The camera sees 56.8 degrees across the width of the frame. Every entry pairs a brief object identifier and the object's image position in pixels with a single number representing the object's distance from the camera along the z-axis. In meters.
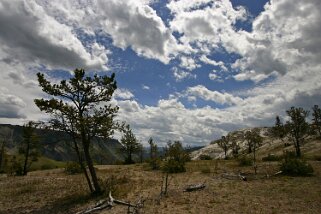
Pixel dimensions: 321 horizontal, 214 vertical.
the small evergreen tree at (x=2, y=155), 65.41
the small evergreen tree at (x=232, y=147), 97.44
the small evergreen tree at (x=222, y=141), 100.93
